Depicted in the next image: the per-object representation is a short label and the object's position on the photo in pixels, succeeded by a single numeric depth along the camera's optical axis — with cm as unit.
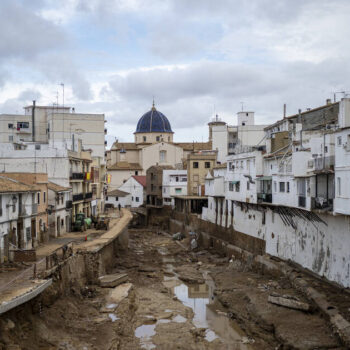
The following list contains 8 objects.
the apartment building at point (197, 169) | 7244
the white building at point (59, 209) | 4362
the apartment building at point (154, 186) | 8106
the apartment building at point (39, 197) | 3862
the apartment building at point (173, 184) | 7725
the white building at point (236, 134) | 7919
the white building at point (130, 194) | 8969
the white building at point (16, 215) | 3050
